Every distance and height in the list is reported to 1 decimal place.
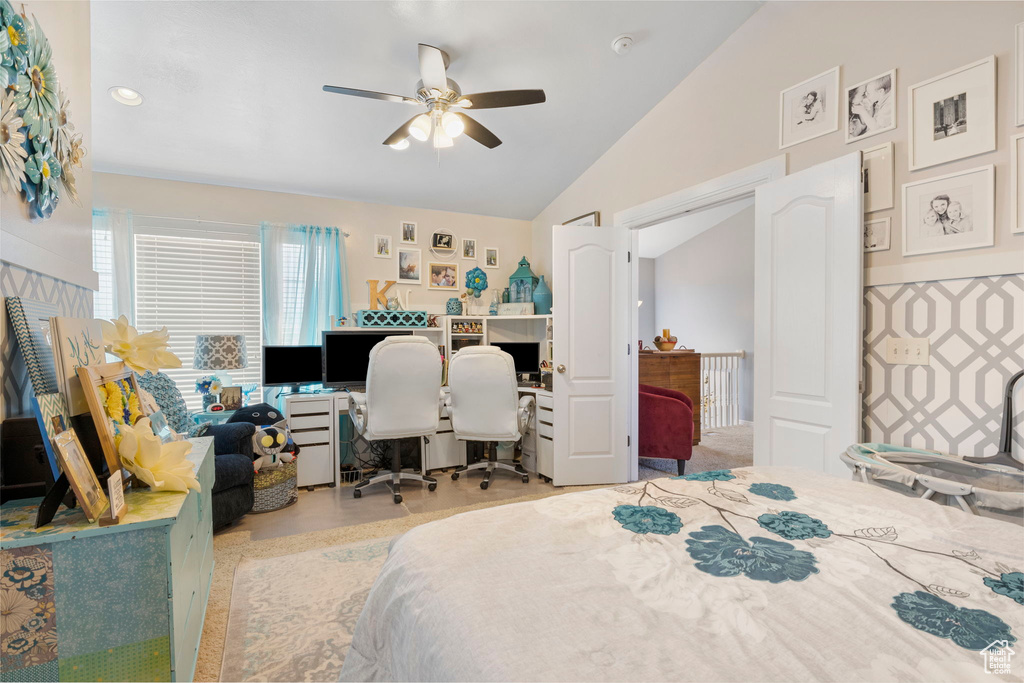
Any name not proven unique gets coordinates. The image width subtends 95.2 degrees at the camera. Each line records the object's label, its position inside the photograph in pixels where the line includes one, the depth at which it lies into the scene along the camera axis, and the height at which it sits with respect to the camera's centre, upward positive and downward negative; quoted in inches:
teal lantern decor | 188.5 +21.6
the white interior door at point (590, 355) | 142.9 -5.5
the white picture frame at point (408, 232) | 180.1 +40.9
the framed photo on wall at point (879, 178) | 83.2 +28.6
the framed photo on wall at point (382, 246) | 175.6 +34.7
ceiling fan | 95.3 +50.3
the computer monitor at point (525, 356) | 184.1 -7.4
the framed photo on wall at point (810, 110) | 92.8 +46.9
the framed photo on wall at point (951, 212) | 71.7 +19.9
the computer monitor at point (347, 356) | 156.3 -6.0
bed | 23.9 -16.5
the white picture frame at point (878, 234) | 84.0 +18.4
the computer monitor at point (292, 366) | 151.5 -9.1
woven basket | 122.0 -39.6
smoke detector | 108.5 +68.9
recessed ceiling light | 107.3 +57.1
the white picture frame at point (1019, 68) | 67.3 +38.4
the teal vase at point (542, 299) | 184.1 +15.1
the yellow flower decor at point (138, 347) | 55.5 -0.9
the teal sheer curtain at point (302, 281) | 158.6 +19.9
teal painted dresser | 37.8 -21.9
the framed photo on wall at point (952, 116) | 71.3 +35.3
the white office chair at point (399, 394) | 129.7 -16.0
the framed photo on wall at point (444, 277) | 185.8 +24.6
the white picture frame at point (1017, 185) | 67.9 +21.9
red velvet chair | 154.0 -30.6
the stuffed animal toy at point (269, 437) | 122.1 -26.2
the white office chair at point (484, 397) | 138.9 -17.8
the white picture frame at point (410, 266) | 179.9 +27.9
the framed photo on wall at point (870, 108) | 83.7 +42.3
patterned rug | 63.4 -44.3
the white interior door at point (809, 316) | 83.9 +3.8
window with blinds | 146.8 +15.3
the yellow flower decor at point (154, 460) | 47.1 -12.6
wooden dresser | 188.7 -14.7
